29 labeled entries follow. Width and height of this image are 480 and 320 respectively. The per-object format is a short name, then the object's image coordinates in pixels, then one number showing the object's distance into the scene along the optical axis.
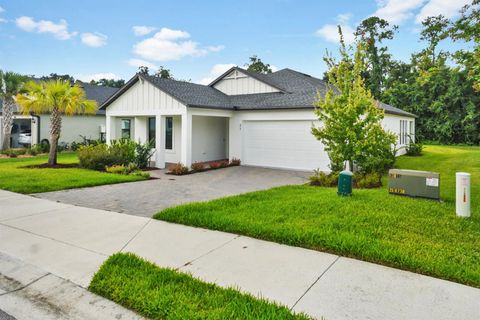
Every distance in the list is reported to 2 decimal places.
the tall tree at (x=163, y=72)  45.78
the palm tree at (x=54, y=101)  14.85
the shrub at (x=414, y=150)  19.00
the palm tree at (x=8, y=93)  19.75
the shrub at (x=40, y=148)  20.27
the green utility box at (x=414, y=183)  7.15
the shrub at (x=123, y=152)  14.22
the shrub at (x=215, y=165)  14.77
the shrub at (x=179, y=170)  13.20
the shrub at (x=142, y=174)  12.12
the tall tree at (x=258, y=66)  42.31
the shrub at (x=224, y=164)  15.17
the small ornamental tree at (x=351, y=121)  9.81
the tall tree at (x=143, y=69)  47.56
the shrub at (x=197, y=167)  13.97
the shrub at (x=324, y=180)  10.06
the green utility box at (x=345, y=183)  7.57
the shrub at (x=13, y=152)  19.07
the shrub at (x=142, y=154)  14.73
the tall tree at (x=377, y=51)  34.28
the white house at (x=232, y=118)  14.26
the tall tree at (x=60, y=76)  56.53
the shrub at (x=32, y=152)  20.00
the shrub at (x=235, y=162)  15.84
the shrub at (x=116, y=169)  13.20
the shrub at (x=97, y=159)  14.05
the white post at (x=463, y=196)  5.88
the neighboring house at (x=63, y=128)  22.86
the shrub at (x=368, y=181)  9.51
